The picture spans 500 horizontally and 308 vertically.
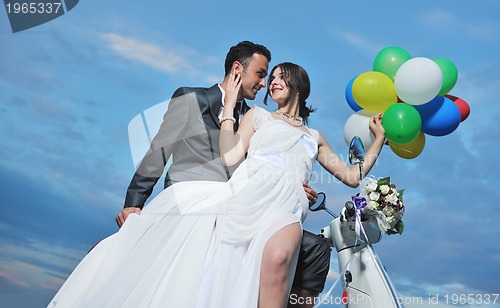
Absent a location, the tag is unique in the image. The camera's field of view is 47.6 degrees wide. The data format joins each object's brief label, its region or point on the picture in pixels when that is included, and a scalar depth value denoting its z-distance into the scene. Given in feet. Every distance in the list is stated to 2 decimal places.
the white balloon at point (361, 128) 12.05
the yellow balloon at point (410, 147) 12.27
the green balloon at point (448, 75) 12.55
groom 9.82
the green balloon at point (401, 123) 11.32
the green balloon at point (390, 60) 12.78
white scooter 9.59
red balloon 12.76
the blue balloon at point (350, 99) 12.90
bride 8.84
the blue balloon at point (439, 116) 12.05
